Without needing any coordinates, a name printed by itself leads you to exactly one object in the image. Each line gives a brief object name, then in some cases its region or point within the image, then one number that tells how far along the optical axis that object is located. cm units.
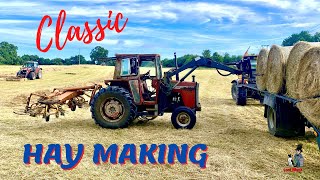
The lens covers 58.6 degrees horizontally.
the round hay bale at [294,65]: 580
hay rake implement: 778
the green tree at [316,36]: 6071
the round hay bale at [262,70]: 803
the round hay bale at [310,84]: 520
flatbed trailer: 689
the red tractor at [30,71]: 2312
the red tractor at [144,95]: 780
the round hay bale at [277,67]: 677
